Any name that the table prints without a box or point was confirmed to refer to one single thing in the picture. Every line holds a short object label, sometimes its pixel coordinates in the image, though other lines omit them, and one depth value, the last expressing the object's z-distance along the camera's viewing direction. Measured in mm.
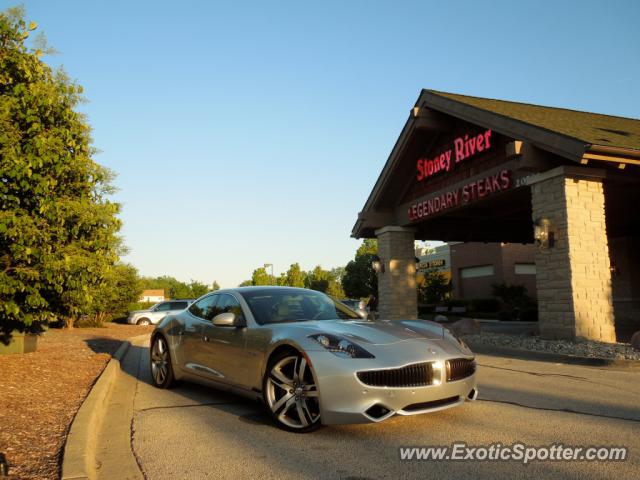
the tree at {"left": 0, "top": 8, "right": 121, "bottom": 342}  7172
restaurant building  10891
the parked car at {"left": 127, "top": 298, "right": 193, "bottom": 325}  30906
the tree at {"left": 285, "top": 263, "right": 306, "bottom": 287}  62844
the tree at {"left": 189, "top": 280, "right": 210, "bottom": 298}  83812
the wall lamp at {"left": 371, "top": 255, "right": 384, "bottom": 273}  18875
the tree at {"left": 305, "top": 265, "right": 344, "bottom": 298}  59875
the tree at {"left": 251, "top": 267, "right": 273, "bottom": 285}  65062
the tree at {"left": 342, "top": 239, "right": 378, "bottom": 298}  50562
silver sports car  4219
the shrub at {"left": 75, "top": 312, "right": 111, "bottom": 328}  24875
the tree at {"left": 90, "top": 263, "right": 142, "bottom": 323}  30750
